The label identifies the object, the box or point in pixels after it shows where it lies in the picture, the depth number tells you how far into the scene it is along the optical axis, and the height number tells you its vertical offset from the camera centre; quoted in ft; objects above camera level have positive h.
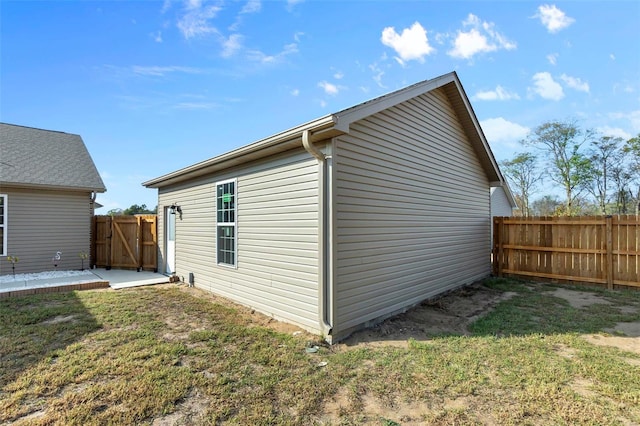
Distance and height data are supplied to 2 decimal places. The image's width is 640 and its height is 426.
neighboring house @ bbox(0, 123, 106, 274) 29.50 +1.39
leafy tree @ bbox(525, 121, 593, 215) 67.87 +13.98
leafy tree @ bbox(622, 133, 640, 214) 60.13 +12.22
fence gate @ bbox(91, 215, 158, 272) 33.19 -2.99
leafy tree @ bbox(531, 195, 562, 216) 80.59 +2.80
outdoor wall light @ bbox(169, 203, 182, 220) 27.43 +0.69
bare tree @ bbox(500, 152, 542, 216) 78.07 +10.62
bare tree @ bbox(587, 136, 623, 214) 64.85 +10.93
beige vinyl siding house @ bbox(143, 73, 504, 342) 13.92 +0.16
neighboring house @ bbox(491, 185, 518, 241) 62.18 +2.55
